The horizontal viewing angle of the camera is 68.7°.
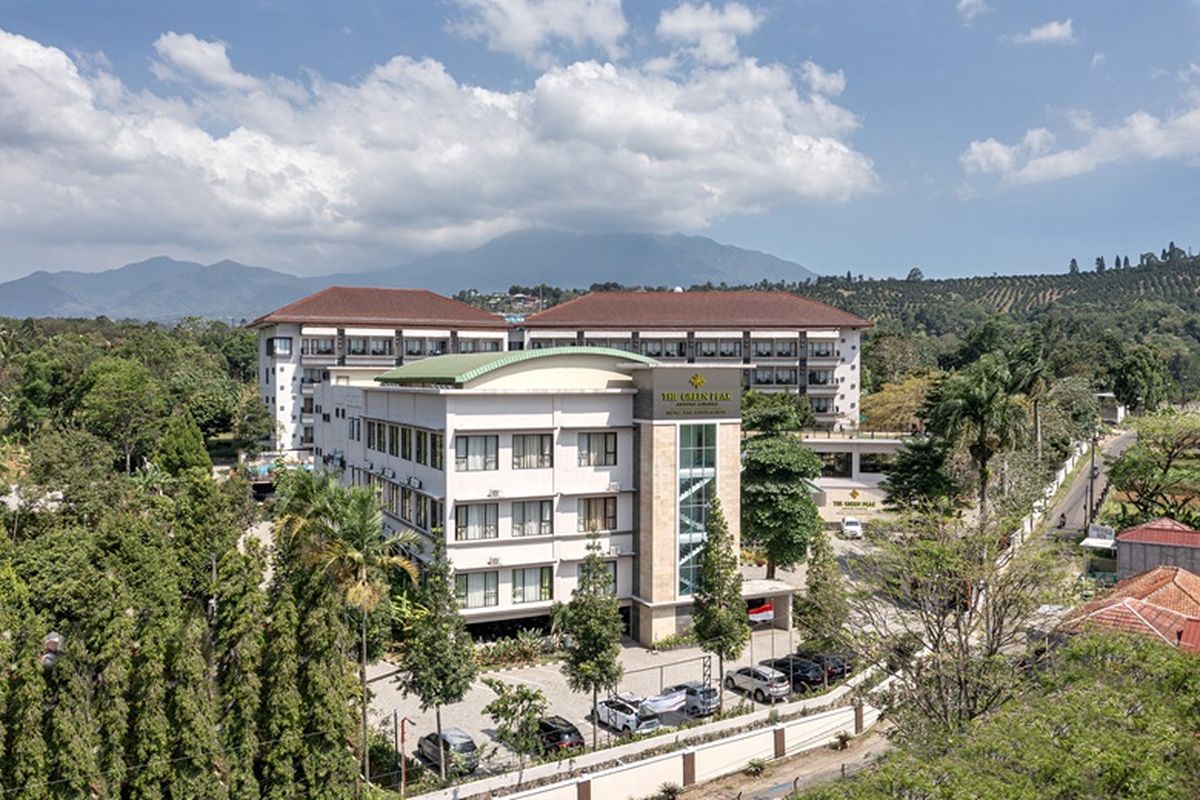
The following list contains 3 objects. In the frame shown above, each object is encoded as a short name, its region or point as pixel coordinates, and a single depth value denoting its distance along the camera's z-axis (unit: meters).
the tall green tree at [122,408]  59.72
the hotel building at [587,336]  62.66
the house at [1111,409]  90.44
